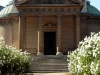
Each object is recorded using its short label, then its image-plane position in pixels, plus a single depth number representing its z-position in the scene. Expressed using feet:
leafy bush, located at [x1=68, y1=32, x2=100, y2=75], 36.27
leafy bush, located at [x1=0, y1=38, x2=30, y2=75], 51.59
